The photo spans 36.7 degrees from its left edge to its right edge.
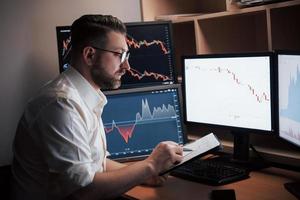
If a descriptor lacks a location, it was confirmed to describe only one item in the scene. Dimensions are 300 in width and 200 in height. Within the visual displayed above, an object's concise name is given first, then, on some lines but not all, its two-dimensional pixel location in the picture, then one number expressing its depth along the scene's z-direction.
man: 1.51
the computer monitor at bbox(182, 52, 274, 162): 1.84
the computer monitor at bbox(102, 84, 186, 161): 2.15
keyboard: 1.77
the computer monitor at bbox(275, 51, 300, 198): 1.61
